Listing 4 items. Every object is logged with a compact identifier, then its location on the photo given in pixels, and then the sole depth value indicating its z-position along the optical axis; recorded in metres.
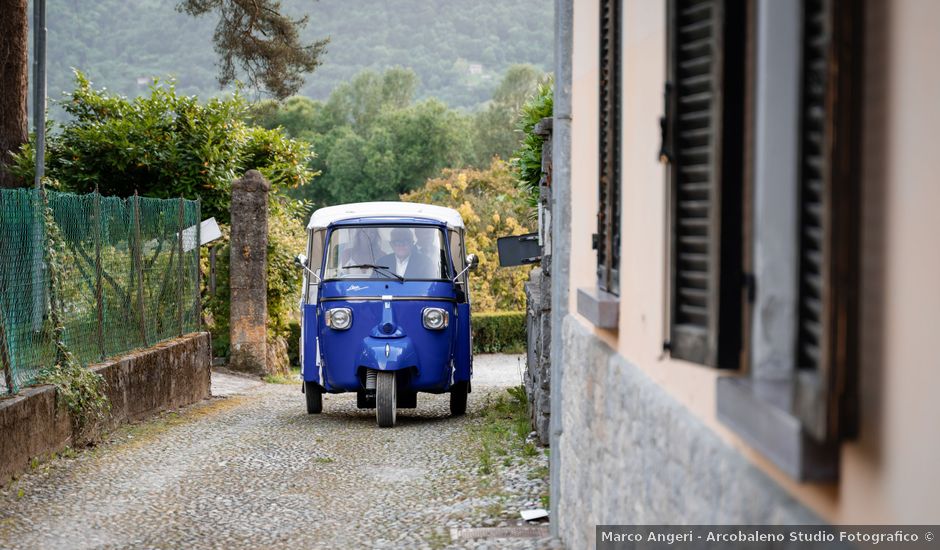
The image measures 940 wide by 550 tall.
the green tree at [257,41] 20.84
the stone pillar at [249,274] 18.44
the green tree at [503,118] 73.69
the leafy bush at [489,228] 31.41
